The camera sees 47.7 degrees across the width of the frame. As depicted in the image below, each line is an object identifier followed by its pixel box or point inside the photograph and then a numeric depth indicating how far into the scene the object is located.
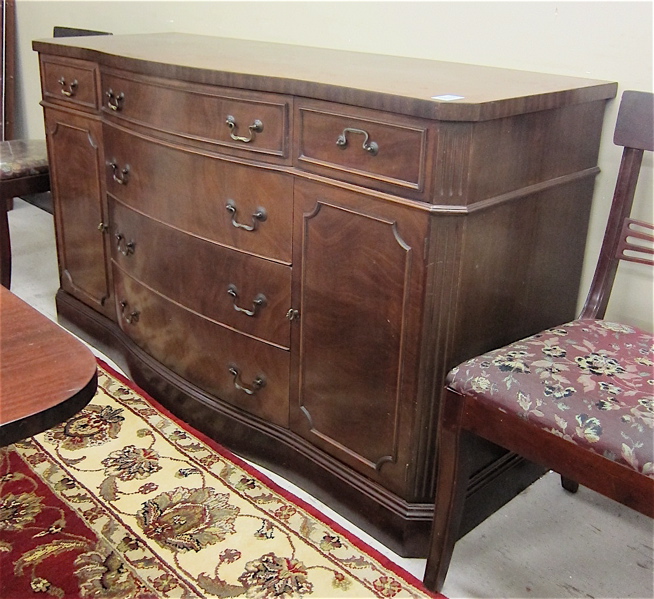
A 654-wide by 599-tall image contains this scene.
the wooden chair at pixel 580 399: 1.14
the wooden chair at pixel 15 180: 2.57
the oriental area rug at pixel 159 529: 1.47
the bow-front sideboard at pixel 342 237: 1.36
